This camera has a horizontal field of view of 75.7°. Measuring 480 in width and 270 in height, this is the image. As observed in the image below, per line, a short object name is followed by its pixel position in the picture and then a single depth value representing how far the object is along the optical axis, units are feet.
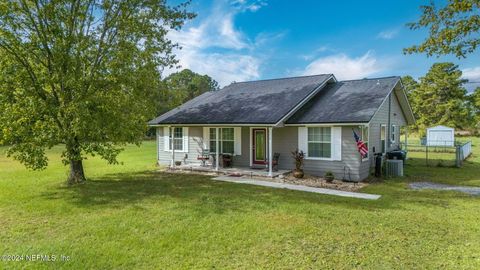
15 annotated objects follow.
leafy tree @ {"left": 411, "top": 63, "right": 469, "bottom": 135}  152.97
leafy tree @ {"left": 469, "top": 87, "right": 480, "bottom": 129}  165.85
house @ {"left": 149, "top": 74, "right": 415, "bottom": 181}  40.40
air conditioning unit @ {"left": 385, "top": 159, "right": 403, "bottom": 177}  43.93
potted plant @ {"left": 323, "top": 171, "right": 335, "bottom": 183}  38.37
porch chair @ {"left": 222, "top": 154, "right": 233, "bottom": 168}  49.14
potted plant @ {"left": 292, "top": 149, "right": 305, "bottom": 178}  41.06
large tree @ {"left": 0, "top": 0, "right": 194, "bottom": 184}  30.40
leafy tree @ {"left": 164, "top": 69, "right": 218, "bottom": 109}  209.38
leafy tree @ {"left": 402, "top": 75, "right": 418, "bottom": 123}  167.22
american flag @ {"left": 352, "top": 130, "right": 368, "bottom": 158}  37.93
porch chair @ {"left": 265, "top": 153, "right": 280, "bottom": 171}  44.60
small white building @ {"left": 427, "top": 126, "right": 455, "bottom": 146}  102.27
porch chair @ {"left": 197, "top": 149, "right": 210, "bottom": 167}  50.64
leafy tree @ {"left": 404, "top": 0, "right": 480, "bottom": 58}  28.55
